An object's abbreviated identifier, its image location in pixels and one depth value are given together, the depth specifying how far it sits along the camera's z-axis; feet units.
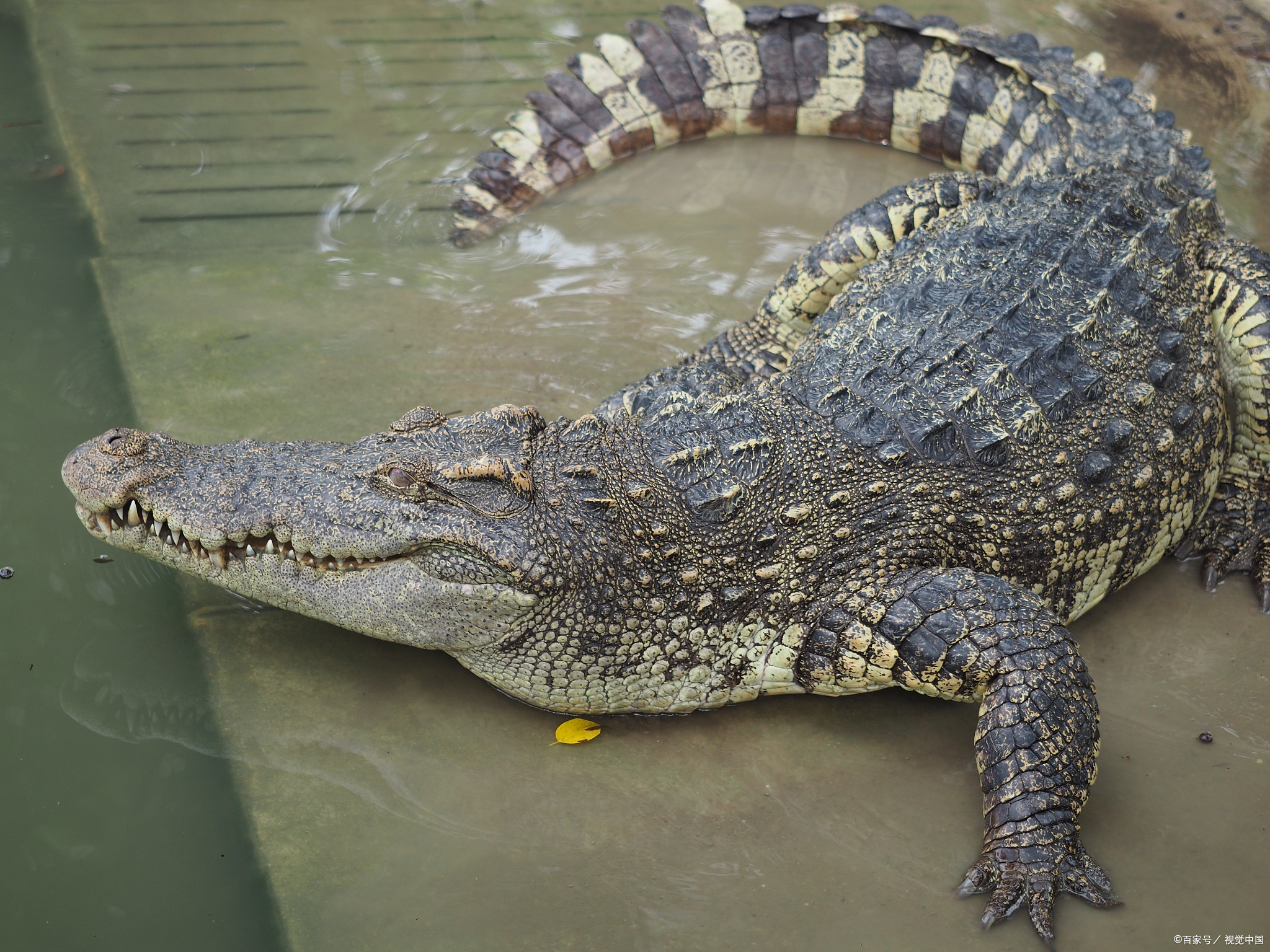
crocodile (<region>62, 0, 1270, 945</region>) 9.73
